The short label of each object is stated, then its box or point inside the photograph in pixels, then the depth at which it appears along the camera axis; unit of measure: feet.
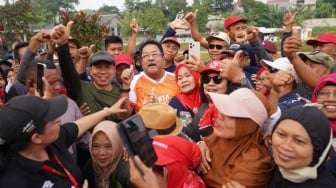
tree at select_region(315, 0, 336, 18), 215.10
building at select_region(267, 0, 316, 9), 278.15
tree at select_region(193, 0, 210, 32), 189.98
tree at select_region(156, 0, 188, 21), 251.19
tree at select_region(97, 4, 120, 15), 349.64
